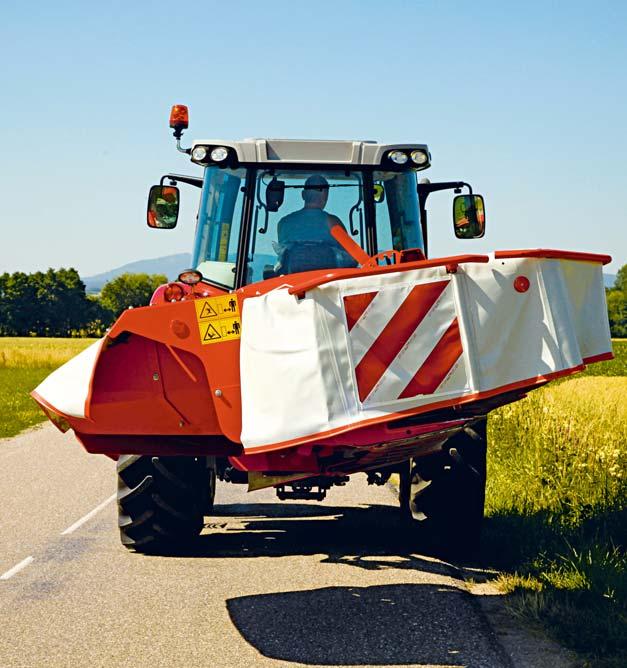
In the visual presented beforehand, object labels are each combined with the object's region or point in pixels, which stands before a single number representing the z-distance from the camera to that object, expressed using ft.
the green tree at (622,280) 491.22
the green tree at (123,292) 599.16
